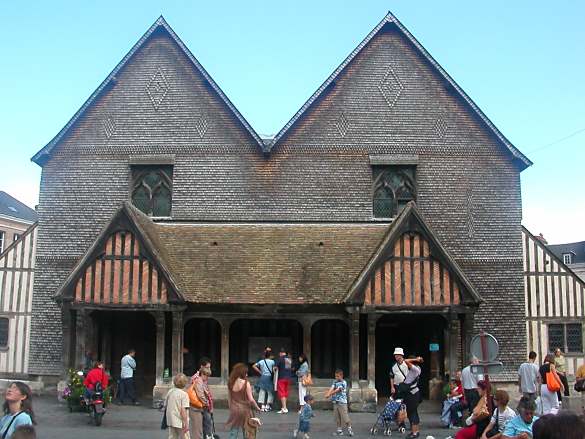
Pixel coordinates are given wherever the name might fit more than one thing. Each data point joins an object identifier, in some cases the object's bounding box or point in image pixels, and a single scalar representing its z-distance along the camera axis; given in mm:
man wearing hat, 15195
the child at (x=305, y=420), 13930
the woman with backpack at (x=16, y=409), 6930
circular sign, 11633
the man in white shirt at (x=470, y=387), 15688
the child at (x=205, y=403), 12852
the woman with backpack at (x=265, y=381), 18641
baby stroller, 15062
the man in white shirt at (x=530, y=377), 16211
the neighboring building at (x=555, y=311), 21953
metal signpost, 11414
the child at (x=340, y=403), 14945
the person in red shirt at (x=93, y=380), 16391
